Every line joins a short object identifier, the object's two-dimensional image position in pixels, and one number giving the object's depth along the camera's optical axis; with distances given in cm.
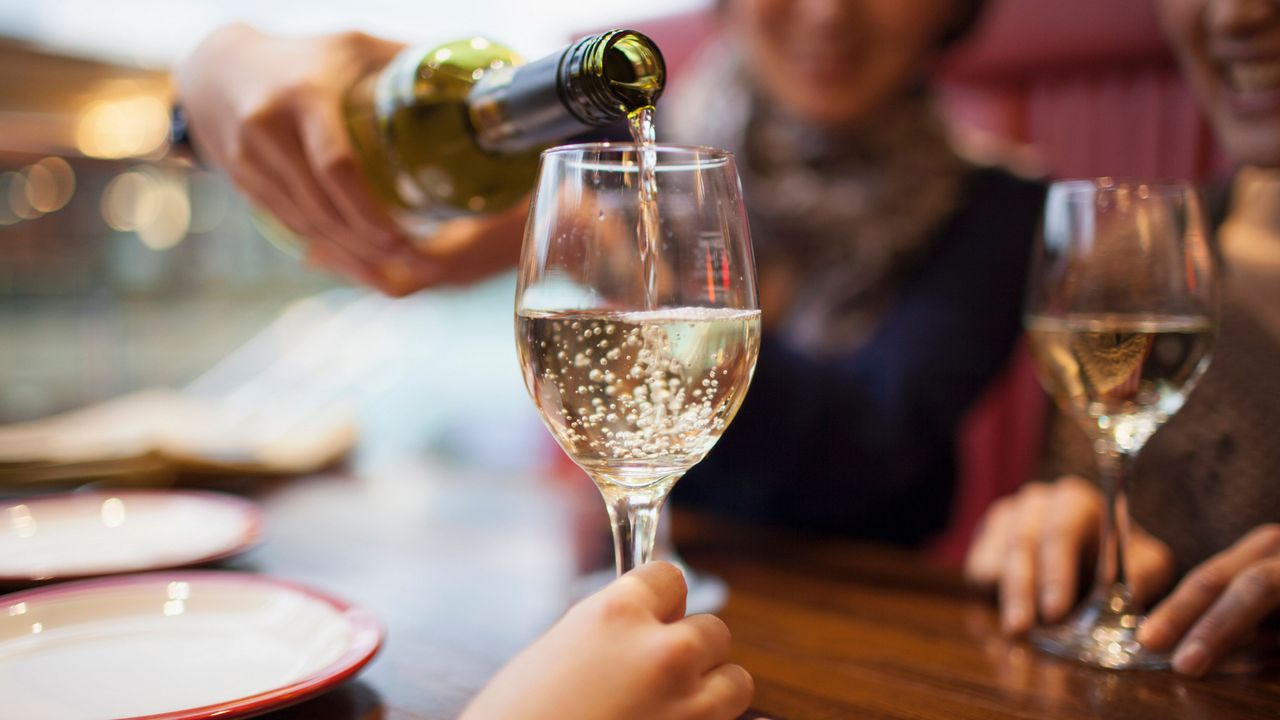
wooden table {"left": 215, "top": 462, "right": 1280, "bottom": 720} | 56
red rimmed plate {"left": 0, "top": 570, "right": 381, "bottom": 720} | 50
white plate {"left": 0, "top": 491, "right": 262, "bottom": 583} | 76
